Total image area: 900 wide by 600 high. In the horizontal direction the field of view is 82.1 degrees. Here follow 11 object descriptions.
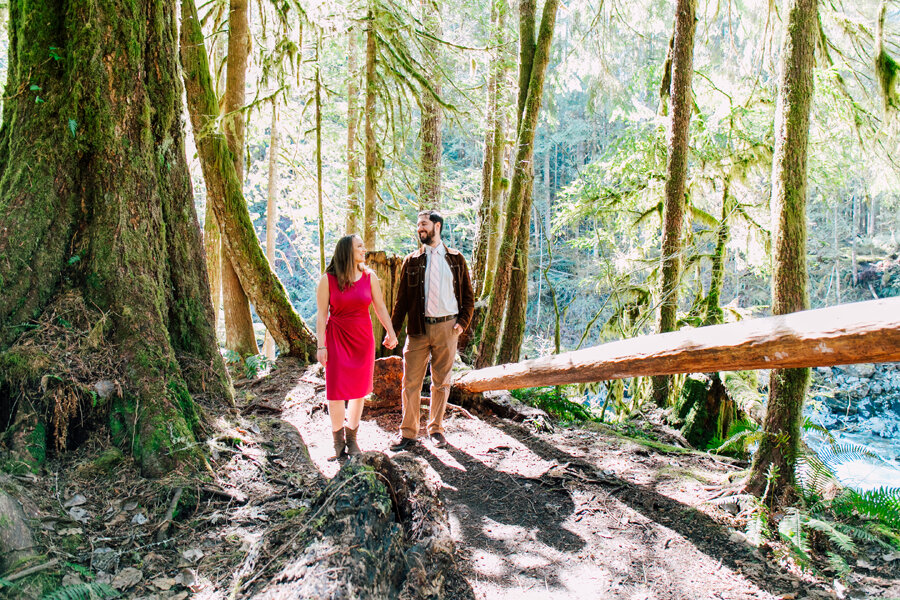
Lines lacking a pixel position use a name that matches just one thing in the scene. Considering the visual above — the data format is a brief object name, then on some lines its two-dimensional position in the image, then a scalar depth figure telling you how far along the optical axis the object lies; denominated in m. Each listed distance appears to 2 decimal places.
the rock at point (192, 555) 2.77
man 5.29
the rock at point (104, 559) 2.52
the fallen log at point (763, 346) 2.43
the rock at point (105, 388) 3.35
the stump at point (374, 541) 2.13
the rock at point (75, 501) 2.86
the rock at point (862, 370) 22.70
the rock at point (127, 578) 2.44
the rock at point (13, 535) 2.31
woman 4.66
